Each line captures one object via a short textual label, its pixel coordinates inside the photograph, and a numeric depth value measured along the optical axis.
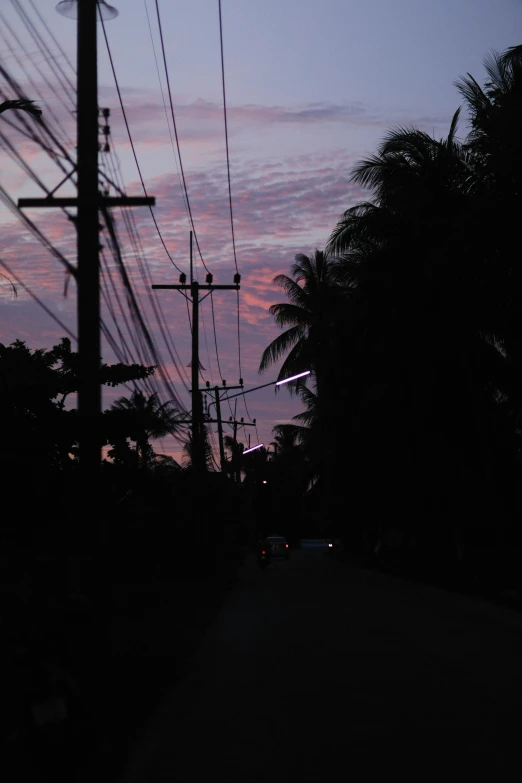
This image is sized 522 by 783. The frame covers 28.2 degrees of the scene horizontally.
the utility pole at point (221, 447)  54.75
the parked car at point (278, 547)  63.78
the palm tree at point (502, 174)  23.70
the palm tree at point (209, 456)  50.89
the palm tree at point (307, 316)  46.01
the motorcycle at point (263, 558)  47.78
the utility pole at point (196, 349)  31.84
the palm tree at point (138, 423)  13.99
